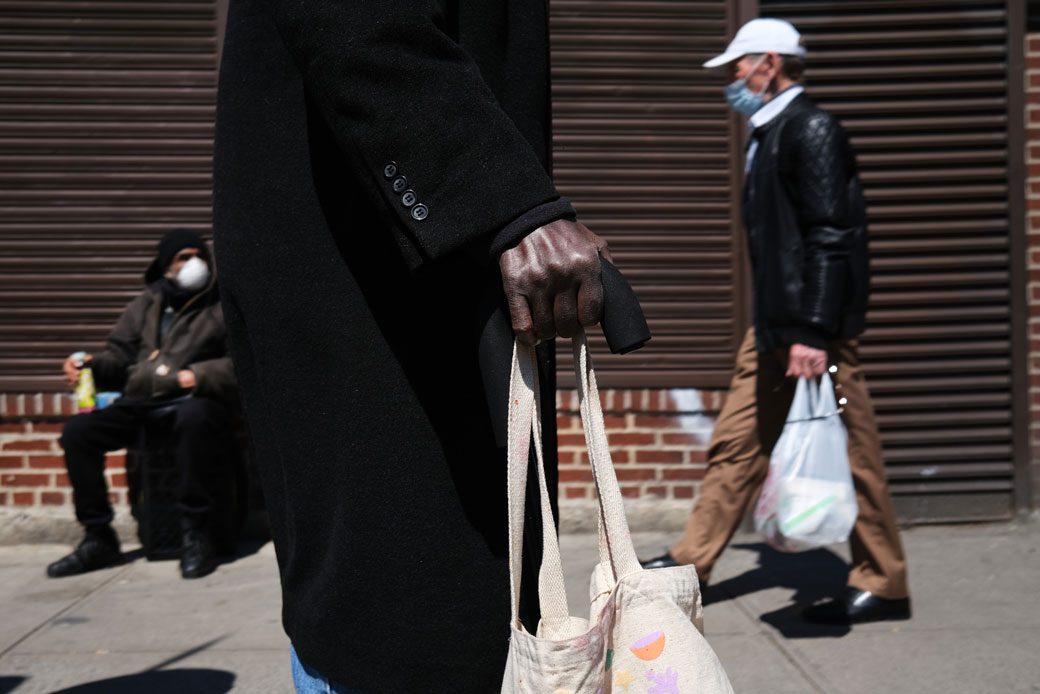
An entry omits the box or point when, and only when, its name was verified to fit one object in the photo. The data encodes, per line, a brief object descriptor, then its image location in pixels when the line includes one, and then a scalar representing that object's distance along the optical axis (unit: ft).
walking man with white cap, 12.22
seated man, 16.15
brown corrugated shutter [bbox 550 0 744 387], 17.13
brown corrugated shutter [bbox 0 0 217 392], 17.13
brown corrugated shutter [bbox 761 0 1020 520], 17.17
